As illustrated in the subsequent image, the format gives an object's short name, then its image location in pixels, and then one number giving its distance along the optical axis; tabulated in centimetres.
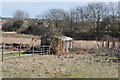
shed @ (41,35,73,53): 2128
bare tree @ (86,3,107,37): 4141
